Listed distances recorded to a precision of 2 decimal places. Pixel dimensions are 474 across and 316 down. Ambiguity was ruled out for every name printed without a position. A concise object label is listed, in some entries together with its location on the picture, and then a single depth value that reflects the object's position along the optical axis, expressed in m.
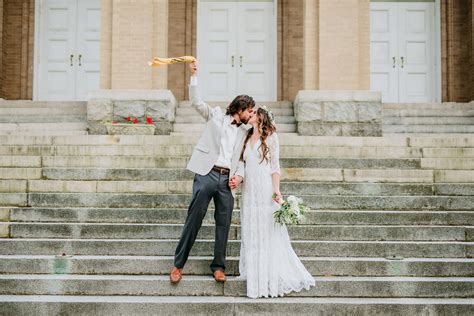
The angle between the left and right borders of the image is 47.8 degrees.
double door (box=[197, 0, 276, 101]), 13.80
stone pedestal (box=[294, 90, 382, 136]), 10.31
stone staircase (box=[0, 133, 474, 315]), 5.18
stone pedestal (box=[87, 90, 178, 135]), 10.46
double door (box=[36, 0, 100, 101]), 13.95
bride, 5.11
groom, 5.14
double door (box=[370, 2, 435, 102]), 13.82
